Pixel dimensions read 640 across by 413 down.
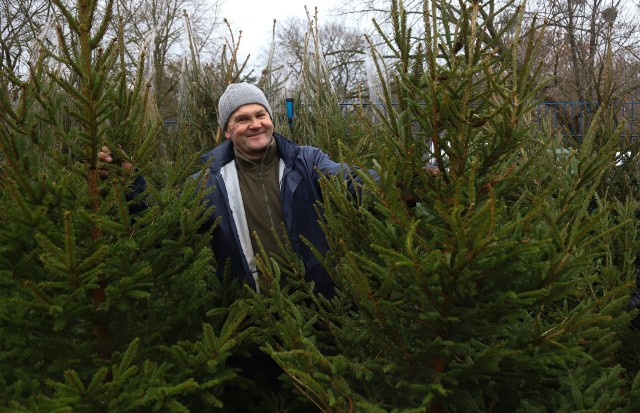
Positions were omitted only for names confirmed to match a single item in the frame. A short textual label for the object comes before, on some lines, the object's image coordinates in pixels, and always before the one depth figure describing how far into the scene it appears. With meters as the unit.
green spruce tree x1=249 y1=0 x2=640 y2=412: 1.92
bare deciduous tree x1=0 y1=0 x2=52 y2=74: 17.67
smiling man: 3.21
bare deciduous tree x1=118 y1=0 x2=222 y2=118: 18.45
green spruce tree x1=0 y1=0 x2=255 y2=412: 2.16
